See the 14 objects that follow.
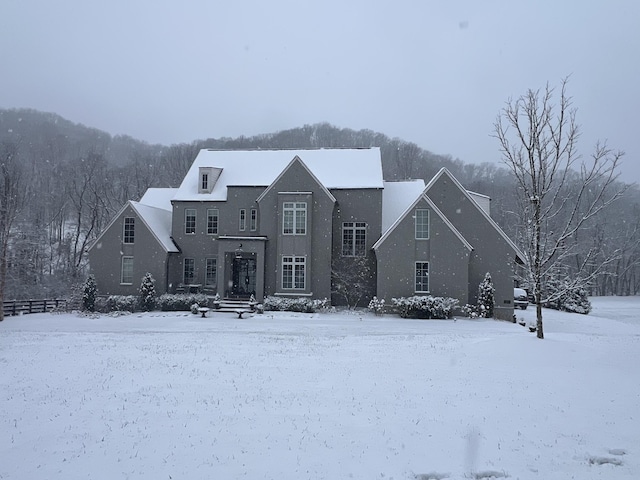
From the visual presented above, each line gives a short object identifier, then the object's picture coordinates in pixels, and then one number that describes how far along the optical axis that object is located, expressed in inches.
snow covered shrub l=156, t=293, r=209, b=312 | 1167.6
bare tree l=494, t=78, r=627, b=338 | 682.2
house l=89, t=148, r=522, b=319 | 1123.9
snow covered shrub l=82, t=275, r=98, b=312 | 1160.2
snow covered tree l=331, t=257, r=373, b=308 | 1197.7
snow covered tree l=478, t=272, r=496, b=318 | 1088.2
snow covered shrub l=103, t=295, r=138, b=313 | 1168.8
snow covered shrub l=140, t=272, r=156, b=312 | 1179.9
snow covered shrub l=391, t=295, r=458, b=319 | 1063.6
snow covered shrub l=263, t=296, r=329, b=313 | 1127.6
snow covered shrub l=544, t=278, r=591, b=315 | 1453.0
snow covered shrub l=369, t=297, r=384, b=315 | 1106.1
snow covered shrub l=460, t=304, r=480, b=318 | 1085.7
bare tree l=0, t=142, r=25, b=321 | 1024.9
